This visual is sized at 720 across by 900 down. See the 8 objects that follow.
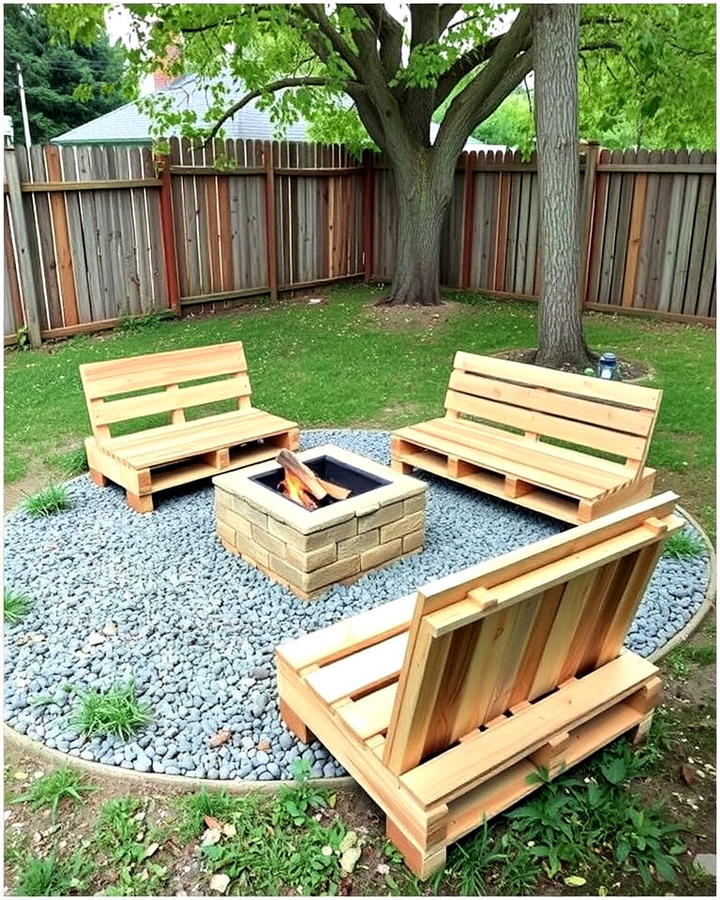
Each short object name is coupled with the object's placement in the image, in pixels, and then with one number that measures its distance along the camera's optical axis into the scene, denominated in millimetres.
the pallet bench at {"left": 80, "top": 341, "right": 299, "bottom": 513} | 4734
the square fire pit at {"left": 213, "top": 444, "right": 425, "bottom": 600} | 3656
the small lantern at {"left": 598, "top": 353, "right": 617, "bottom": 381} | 5871
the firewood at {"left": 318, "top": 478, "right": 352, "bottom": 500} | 4059
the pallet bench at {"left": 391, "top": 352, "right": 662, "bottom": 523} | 4215
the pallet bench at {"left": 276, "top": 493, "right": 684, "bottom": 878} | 1973
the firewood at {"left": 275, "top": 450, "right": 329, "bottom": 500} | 3994
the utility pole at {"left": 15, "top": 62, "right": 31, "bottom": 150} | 27734
